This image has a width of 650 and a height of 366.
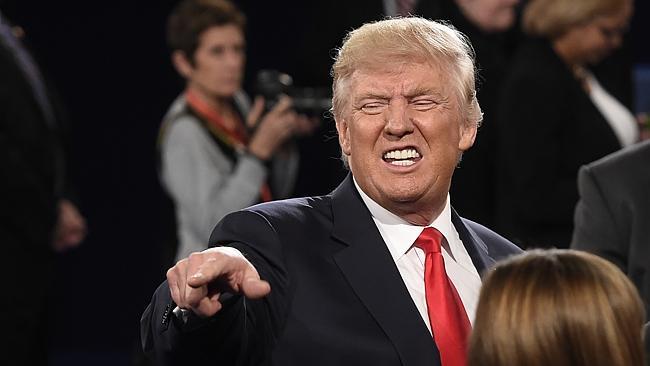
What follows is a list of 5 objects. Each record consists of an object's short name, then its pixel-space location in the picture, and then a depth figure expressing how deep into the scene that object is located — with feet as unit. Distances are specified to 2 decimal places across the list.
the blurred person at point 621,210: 18.54
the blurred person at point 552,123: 28.27
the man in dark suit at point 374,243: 14.84
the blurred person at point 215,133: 27.84
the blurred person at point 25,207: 26.99
